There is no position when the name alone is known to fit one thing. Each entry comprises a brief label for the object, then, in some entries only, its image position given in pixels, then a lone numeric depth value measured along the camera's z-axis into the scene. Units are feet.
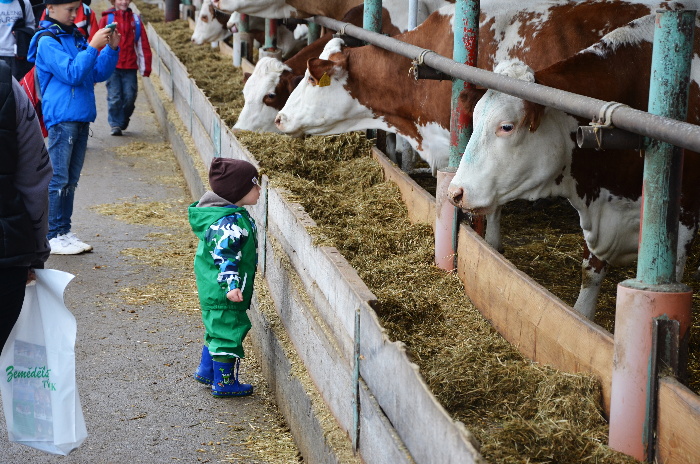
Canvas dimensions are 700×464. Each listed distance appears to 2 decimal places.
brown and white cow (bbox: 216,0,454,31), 23.49
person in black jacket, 9.98
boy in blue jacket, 20.16
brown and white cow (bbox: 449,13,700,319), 12.90
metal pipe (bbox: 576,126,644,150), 8.84
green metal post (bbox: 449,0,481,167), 14.15
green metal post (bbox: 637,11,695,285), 8.64
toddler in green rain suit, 14.02
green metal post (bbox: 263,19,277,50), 31.56
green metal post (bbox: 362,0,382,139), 20.13
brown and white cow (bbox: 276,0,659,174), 16.97
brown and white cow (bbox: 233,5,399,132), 24.17
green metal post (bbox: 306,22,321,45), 30.60
